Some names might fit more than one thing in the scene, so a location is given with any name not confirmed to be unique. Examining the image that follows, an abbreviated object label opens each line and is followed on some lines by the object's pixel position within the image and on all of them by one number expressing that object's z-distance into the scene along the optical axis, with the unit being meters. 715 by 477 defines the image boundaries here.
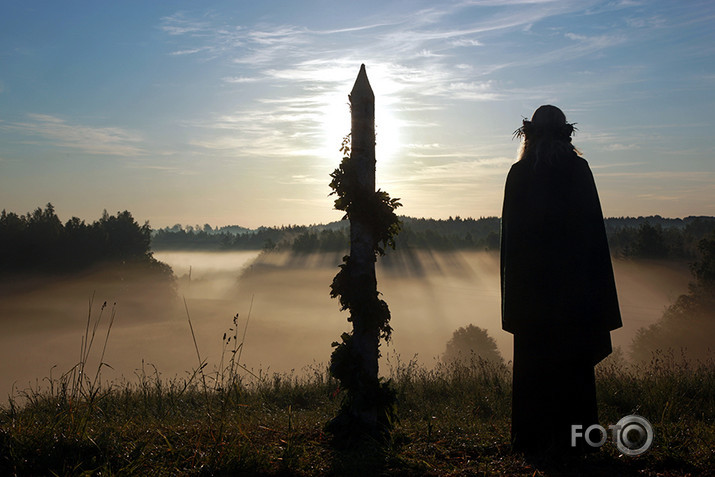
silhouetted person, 5.02
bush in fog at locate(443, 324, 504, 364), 56.66
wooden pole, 6.22
